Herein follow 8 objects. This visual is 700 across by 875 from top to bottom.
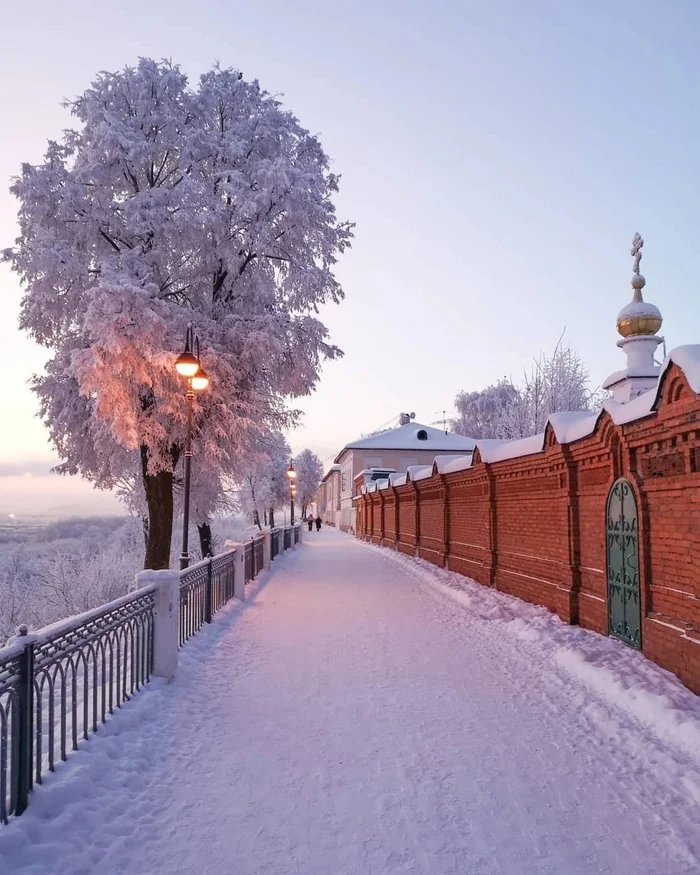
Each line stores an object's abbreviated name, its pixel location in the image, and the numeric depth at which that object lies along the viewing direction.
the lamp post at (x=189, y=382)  9.38
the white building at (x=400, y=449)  53.44
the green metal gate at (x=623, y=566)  7.11
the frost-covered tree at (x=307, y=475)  104.18
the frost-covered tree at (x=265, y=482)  15.64
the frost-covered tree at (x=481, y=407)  71.69
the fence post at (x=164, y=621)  6.41
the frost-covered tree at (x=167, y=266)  12.61
